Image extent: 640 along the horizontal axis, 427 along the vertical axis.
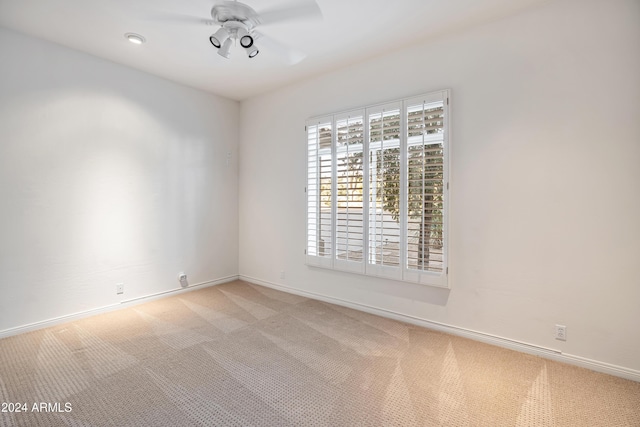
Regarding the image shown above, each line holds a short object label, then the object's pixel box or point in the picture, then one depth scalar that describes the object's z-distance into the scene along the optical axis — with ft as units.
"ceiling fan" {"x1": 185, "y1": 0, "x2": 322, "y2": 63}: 7.30
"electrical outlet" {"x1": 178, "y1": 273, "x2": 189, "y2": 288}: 13.38
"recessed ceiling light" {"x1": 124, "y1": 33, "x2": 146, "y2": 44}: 9.34
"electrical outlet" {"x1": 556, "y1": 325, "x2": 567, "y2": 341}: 7.81
